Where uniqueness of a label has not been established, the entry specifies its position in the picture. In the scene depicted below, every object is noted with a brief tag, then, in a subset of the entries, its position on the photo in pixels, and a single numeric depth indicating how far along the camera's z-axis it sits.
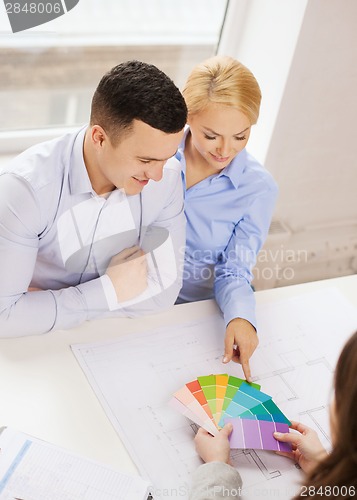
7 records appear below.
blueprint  1.08
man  1.19
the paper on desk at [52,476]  0.97
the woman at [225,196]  1.42
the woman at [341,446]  0.78
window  1.89
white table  1.07
